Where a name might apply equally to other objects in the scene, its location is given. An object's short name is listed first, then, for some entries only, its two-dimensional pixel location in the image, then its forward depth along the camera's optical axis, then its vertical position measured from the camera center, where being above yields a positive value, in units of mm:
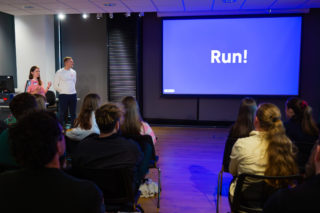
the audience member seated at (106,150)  1896 -467
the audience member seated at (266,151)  1779 -468
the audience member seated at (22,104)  2398 -189
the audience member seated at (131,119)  2744 -371
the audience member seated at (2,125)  2494 -395
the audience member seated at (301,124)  2618 -408
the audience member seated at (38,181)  970 -354
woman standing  5500 +39
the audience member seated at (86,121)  2775 -408
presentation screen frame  6338 +364
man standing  5980 -77
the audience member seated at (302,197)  962 -414
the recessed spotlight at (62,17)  7557 +1810
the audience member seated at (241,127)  2580 -435
